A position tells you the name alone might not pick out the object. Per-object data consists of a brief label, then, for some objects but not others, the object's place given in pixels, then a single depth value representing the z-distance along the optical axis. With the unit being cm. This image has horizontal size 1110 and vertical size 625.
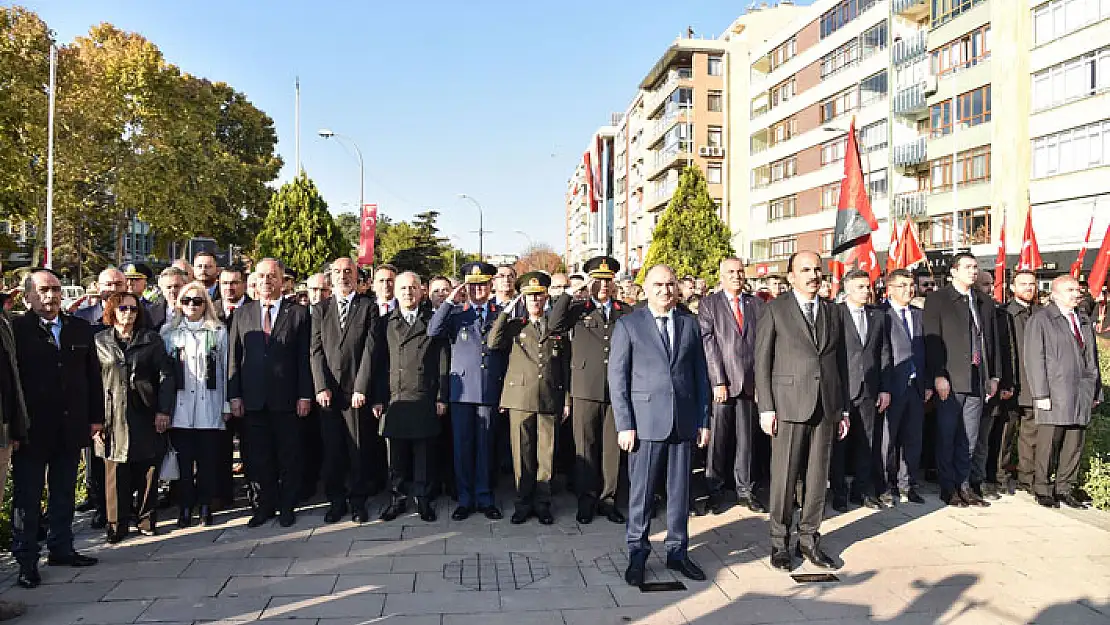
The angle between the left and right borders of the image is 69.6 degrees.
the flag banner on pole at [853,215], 1023
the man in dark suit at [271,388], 692
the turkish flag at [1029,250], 1364
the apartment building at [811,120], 3988
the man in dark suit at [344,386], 709
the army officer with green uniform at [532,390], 705
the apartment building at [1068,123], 2747
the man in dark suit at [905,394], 773
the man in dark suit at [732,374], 747
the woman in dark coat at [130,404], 641
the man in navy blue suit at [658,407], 559
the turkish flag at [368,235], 2734
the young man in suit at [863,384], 740
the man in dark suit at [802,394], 584
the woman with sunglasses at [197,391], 683
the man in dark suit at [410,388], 709
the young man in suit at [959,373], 766
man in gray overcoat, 764
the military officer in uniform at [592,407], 700
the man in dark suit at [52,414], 553
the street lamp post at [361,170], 3621
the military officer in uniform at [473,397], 725
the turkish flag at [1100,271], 1259
